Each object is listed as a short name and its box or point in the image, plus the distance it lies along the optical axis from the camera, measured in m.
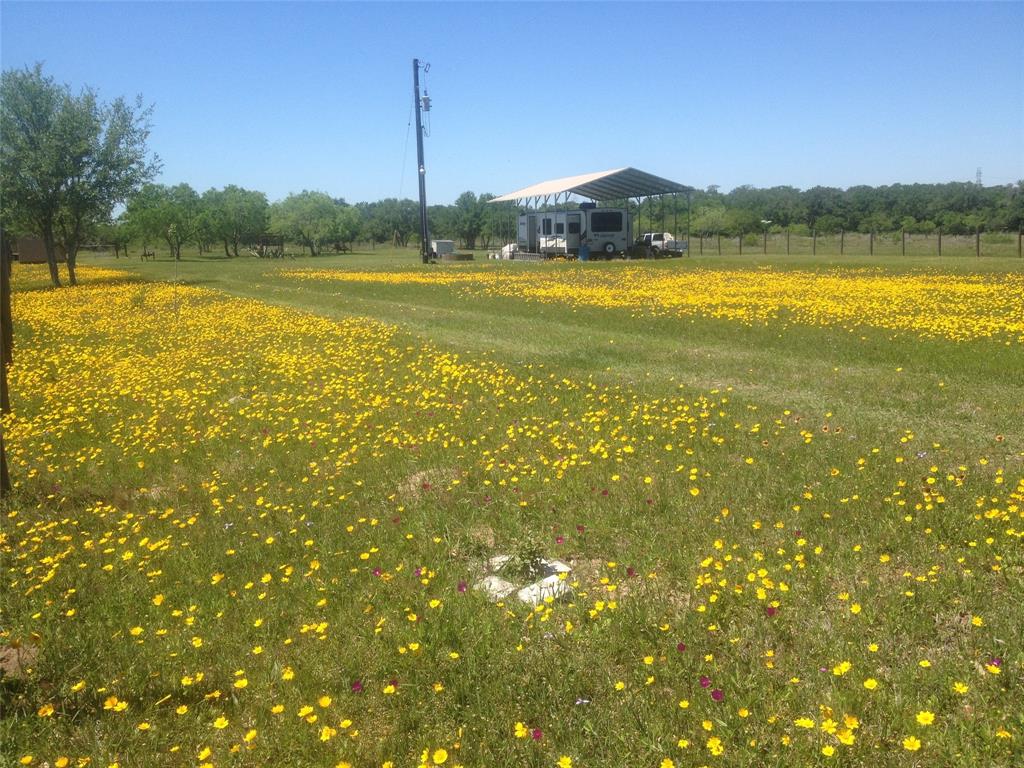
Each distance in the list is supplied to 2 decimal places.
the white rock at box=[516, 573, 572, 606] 4.41
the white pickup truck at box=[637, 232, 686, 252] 45.93
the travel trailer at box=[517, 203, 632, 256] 43.50
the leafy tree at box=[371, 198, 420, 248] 113.39
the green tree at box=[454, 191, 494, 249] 107.88
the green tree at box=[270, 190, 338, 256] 92.25
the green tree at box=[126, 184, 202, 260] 65.25
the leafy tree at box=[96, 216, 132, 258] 74.94
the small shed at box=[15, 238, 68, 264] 66.00
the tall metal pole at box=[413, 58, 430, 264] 42.97
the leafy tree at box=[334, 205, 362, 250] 96.04
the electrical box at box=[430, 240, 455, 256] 56.22
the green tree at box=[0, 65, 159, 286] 30.61
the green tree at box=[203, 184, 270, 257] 89.38
